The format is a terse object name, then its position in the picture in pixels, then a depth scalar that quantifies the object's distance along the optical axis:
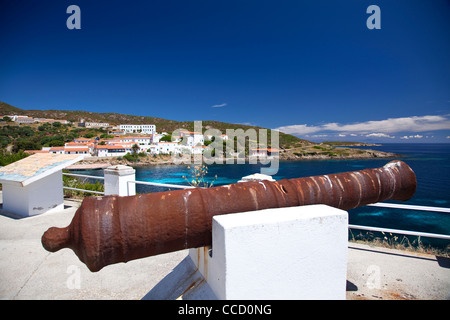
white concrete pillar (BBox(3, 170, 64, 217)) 4.71
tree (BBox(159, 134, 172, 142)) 82.49
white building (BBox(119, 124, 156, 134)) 104.46
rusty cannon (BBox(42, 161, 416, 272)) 1.31
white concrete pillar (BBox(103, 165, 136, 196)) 4.48
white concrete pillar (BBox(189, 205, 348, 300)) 1.31
